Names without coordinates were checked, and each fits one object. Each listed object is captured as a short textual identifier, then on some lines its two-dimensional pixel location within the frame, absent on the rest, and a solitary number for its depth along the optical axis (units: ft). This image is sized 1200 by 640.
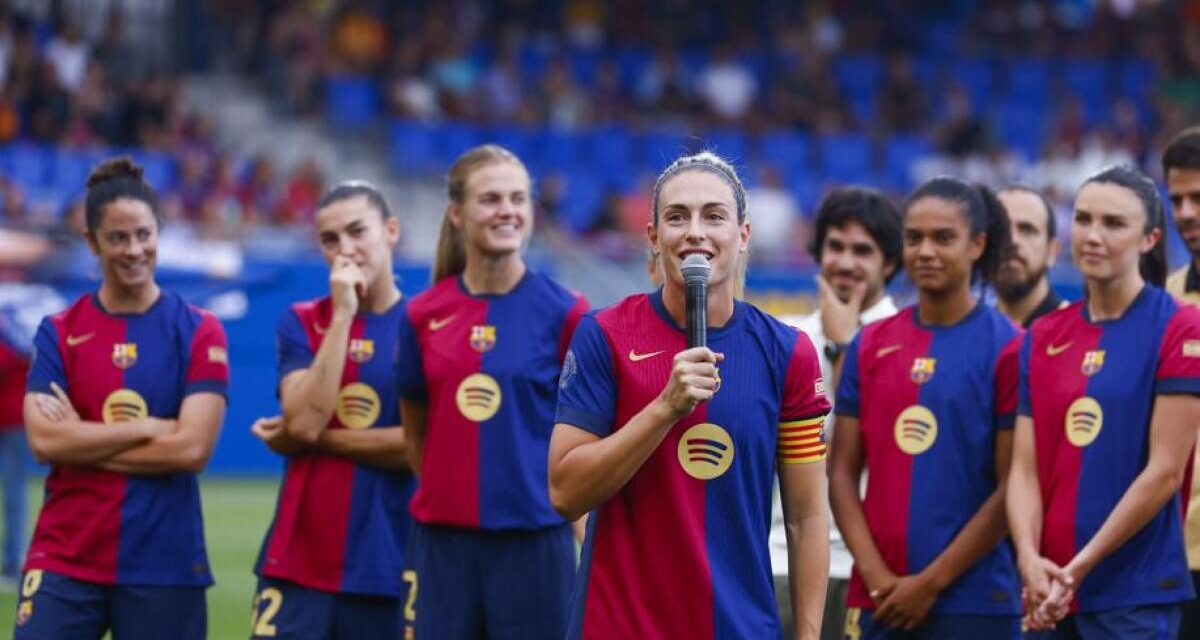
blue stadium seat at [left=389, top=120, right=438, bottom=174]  147.84
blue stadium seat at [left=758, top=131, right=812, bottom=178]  154.71
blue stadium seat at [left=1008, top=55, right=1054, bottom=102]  170.71
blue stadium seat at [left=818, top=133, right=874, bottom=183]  154.51
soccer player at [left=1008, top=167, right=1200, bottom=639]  36.09
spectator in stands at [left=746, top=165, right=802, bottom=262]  136.05
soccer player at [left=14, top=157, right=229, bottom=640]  41.11
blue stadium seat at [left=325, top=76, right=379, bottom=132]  150.30
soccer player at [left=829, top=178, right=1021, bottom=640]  37.52
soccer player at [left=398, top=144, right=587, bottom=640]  40.29
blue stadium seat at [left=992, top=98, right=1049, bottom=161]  161.79
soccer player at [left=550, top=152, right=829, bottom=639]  29.12
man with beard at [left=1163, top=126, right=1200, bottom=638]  40.98
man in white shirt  43.09
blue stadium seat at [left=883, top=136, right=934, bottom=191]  152.87
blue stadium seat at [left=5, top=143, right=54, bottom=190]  124.36
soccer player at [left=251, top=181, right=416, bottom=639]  42.70
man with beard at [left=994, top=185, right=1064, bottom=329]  45.32
